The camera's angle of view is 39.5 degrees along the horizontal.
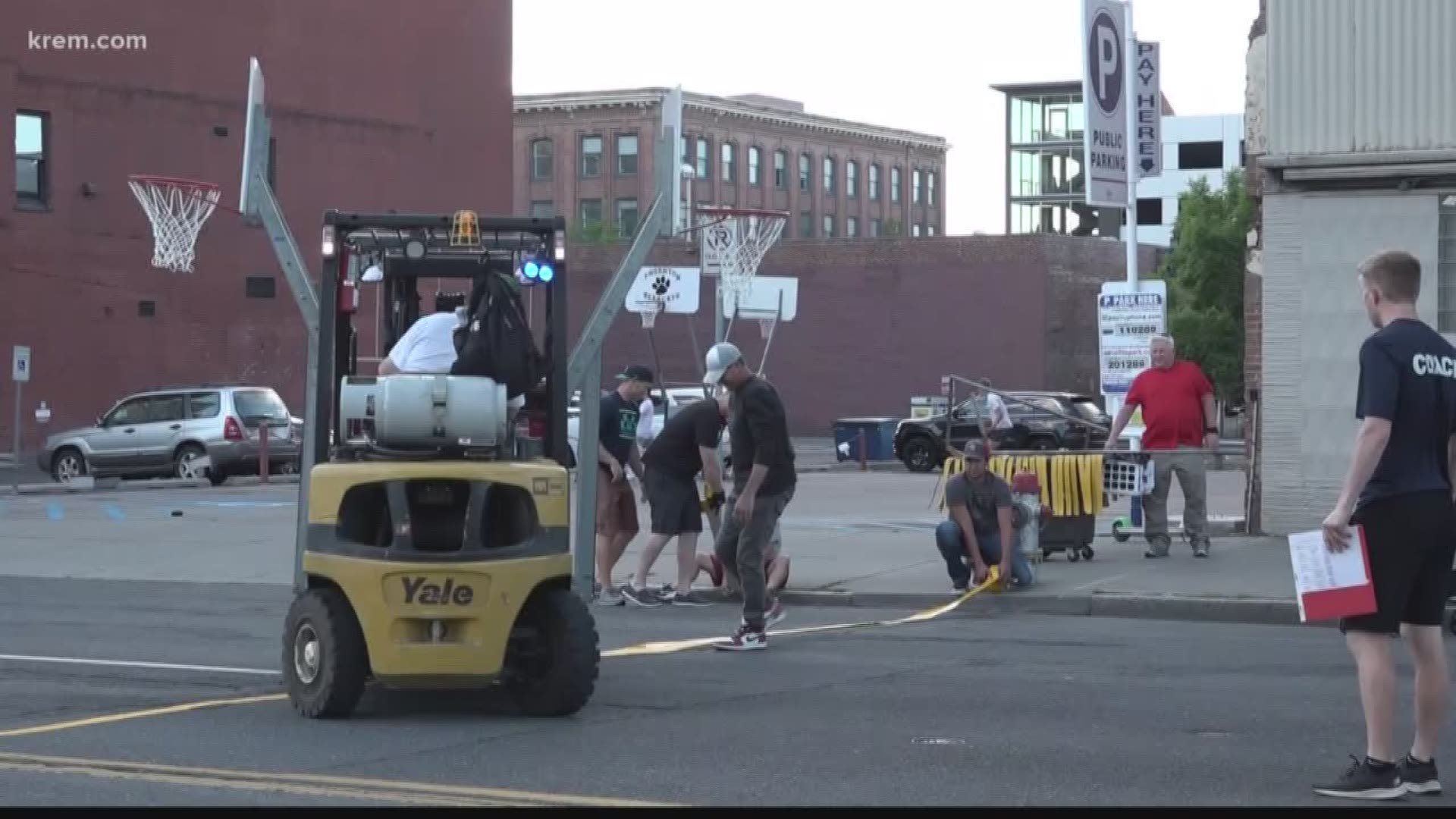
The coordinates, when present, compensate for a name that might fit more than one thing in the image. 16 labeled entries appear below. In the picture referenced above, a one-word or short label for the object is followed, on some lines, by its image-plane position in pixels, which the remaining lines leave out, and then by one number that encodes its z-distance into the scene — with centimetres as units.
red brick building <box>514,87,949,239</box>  9338
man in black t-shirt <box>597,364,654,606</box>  1633
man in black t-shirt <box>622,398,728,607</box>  1583
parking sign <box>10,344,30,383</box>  3819
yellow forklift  959
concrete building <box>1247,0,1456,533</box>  1888
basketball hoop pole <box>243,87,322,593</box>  1052
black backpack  990
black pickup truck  4322
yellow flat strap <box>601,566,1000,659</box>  1280
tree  6619
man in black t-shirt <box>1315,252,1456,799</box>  743
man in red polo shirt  1773
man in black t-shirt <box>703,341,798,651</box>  1251
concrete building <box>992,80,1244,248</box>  10150
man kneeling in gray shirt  1592
